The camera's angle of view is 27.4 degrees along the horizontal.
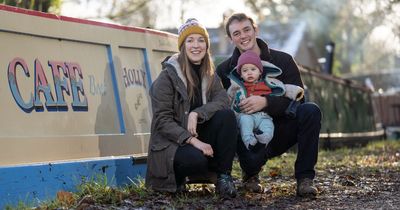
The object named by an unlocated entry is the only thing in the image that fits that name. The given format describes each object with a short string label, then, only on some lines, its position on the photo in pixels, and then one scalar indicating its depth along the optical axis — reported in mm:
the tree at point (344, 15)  18781
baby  6180
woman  5801
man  6211
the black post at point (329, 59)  24094
